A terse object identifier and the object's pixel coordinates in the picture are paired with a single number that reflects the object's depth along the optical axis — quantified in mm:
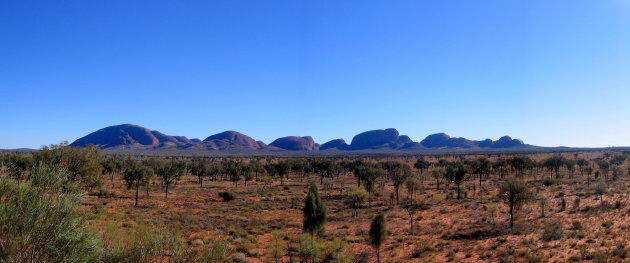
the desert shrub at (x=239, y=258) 17216
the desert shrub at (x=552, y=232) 19922
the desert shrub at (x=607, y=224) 21486
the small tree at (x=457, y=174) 41219
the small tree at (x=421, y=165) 87125
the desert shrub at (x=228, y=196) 41938
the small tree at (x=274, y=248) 18000
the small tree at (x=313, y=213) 21219
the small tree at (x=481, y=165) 55372
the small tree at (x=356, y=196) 33175
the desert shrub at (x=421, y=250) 18766
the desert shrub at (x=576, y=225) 21884
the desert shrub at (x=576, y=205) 28273
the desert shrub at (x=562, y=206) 28791
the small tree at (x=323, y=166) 69462
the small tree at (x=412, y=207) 33656
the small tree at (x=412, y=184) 37938
